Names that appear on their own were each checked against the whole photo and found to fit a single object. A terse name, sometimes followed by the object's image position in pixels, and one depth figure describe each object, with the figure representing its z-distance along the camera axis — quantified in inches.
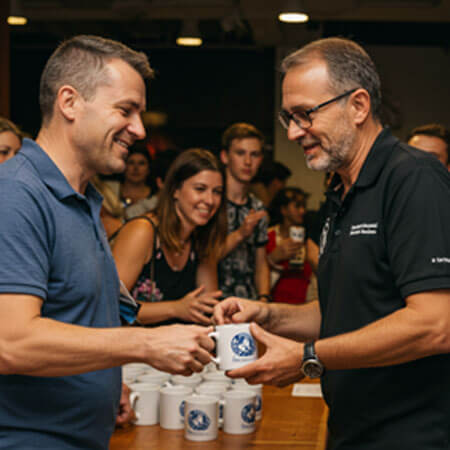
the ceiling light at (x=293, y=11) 243.0
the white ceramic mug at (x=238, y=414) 80.5
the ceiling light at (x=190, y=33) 303.7
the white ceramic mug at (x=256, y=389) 86.4
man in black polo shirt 59.7
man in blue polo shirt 54.1
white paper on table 100.3
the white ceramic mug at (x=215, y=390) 82.6
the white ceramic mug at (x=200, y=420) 78.0
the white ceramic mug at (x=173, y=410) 81.7
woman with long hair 116.4
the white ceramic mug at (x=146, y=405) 82.7
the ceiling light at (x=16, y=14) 282.8
